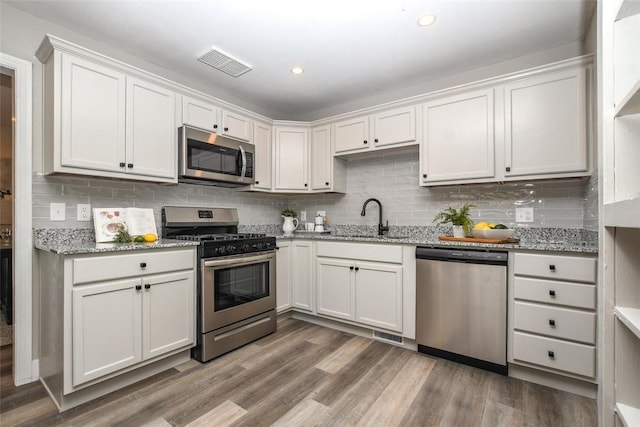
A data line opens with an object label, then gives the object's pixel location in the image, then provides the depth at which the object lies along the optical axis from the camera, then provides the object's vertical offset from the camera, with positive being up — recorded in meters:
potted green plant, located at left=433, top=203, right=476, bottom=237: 2.59 -0.06
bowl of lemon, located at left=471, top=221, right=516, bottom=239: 2.40 -0.14
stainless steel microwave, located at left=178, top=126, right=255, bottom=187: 2.64 +0.49
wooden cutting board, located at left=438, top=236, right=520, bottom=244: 2.33 -0.20
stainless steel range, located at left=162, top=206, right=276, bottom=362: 2.39 -0.57
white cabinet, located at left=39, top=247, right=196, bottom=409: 1.77 -0.67
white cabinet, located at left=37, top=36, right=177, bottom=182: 2.00 +0.67
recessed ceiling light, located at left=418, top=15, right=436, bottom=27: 2.14 +1.34
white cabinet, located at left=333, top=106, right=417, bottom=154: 2.93 +0.82
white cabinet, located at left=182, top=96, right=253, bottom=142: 2.70 +0.87
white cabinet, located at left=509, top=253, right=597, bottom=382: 1.90 -0.64
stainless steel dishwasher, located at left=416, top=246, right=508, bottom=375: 2.17 -0.68
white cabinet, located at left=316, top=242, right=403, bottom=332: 2.64 -0.64
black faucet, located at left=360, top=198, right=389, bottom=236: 3.27 -0.09
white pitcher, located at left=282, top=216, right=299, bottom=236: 3.70 -0.15
